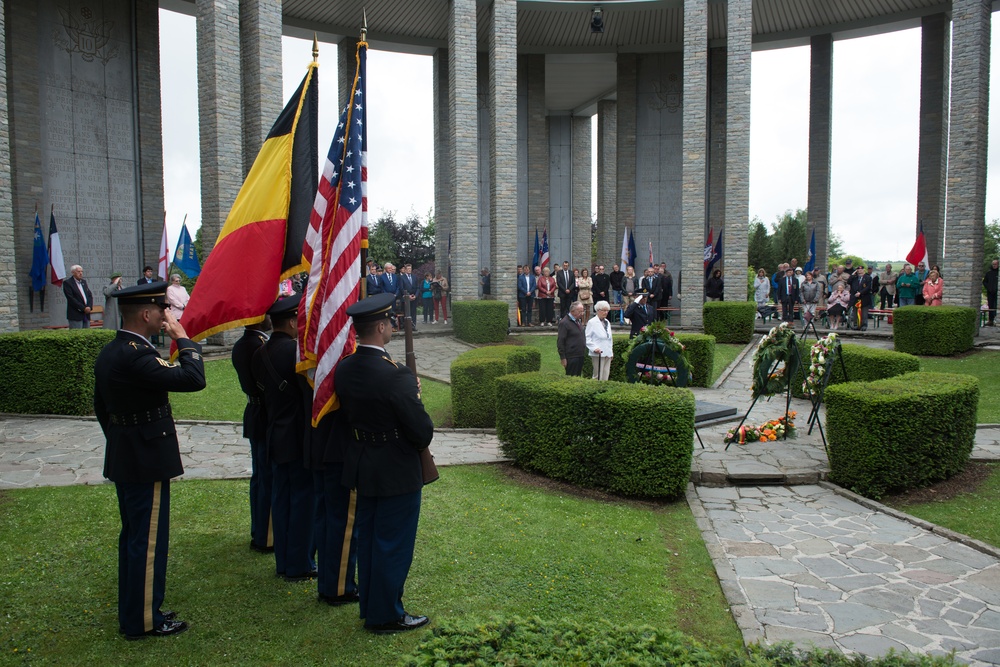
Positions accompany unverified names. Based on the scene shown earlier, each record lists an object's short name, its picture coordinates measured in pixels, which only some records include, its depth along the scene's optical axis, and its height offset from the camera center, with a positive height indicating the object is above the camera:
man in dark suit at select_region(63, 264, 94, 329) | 15.70 -0.23
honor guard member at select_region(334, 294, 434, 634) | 4.76 -1.09
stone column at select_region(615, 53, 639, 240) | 29.16 +5.85
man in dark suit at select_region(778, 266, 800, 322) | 22.91 -0.20
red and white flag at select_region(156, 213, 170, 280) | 18.25 +0.63
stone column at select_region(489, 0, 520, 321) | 23.69 +4.72
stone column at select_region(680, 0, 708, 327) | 23.16 +3.88
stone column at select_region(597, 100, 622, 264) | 33.04 +4.77
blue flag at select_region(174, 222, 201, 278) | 18.53 +0.81
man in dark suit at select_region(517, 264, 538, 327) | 23.72 -0.13
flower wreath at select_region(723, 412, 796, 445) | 10.53 -2.10
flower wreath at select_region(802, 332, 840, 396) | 10.85 -1.09
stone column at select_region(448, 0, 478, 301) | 23.28 +4.33
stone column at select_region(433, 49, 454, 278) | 27.81 +4.79
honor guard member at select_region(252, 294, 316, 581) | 5.66 -1.34
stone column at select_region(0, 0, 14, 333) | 14.07 +0.86
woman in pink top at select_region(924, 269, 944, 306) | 19.58 -0.13
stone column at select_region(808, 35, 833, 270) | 27.47 +5.84
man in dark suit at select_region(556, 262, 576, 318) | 23.59 -0.04
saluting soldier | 4.77 -1.01
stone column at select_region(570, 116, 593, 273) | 34.31 +3.34
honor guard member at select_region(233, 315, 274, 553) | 6.08 -1.21
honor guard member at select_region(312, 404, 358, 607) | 5.25 -1.67
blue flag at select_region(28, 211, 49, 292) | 18.19 +0.66
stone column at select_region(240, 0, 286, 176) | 19.48 +5.88
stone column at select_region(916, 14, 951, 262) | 25.13 +5.33
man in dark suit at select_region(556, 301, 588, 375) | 12.54 -0.92
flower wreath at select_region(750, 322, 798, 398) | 10.56 -1.09
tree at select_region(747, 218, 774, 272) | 42.69 +1.98
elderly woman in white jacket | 12.82 -0.92
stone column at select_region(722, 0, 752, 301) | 22.88 +4.26
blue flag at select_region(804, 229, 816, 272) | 25.27 +0.87
